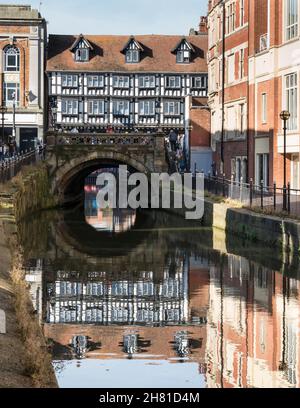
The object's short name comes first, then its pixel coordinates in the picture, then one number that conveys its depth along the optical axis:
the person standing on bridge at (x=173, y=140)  70.88
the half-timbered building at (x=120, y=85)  78.25
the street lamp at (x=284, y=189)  30.55
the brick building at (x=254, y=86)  41.44
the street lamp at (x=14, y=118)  69.75
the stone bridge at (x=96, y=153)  60.22
